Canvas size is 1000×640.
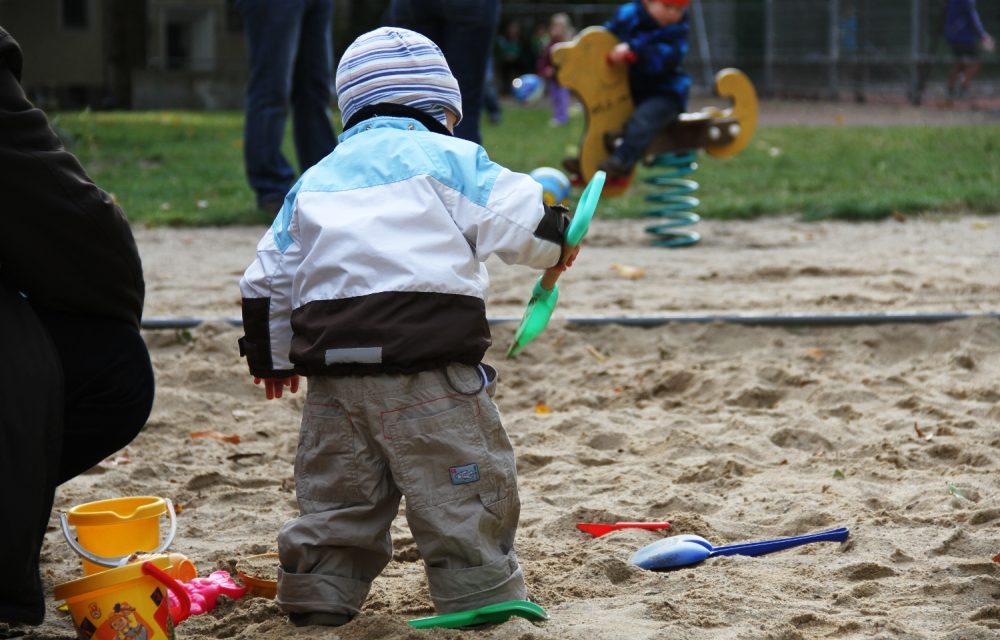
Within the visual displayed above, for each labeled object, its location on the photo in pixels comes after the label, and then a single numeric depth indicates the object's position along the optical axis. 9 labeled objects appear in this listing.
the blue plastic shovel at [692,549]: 5.70
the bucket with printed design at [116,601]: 4.73
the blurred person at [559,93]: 32.44
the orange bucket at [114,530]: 4.97
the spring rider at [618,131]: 14.46
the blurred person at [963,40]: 31.44
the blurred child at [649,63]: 14.12
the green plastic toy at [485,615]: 4.98
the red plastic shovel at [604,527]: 6.21
